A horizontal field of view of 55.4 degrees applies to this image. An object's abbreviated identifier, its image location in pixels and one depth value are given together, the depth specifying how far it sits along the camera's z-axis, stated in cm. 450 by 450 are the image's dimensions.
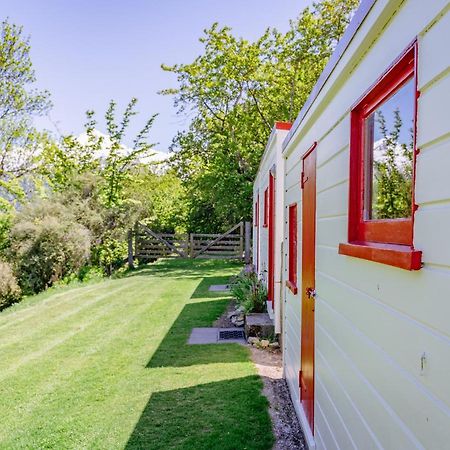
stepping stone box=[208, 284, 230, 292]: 1077
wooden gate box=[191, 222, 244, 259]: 1753
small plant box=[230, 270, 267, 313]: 721
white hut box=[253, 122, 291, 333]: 570
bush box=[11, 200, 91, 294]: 1230
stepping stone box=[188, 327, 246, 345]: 635
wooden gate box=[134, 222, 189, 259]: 1714
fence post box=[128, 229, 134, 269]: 1655
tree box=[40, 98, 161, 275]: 1465
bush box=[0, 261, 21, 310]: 1135
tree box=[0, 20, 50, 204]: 1603
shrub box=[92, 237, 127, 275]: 1475
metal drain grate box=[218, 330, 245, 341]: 661
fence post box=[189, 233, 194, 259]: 1781
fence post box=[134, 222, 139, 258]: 1695
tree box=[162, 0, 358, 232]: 1677
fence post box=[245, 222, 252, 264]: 1662
